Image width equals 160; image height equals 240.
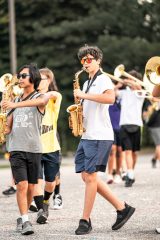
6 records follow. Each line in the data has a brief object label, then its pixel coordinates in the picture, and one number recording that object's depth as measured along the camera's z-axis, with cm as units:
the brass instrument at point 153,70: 927
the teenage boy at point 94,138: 967
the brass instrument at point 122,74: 1564
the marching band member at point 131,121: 1587
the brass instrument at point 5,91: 1006
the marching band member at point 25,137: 983
